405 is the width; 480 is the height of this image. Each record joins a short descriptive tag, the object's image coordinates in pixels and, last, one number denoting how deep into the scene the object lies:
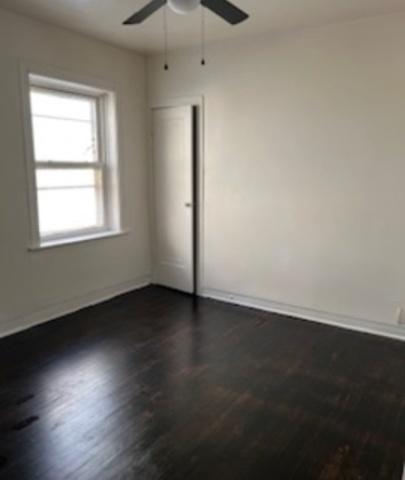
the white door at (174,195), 4.42
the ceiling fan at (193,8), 2.22
